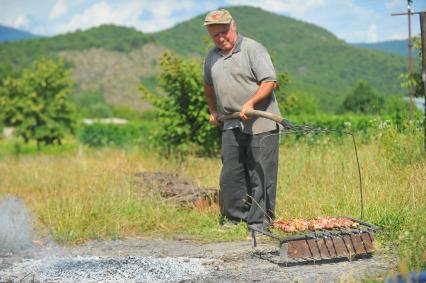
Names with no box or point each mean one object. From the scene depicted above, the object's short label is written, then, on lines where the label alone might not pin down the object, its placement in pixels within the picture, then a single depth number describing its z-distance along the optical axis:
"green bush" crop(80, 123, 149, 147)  30.53
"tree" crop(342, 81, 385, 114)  33.38
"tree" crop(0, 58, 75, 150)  28.11
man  6.02
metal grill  4.77
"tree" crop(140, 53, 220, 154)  11.53
